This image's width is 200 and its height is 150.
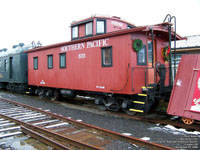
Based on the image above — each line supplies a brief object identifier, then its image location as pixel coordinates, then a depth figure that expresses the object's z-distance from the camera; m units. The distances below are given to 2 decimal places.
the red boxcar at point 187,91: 5.27
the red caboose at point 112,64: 7.25
